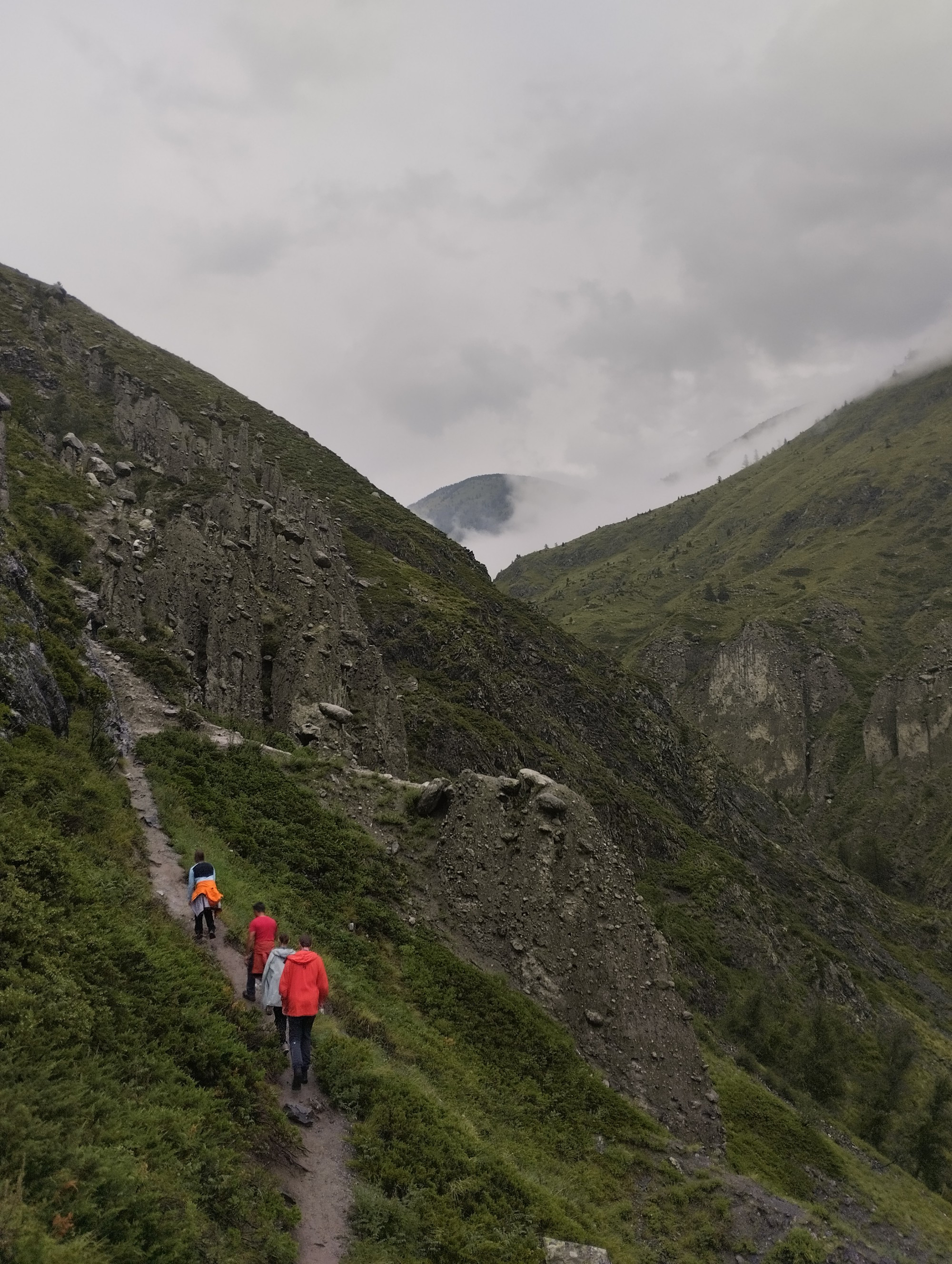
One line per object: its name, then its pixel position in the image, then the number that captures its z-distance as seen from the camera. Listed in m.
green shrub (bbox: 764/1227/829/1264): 14.05
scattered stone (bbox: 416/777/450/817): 25.03
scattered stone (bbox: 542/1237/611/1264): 9.98
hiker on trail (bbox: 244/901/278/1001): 12.48
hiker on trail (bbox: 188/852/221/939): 13.55
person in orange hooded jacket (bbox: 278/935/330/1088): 10.80
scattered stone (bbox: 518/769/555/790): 24.39
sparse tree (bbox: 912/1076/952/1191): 36.41
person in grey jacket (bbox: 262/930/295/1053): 11.36
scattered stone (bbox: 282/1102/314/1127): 10.16
